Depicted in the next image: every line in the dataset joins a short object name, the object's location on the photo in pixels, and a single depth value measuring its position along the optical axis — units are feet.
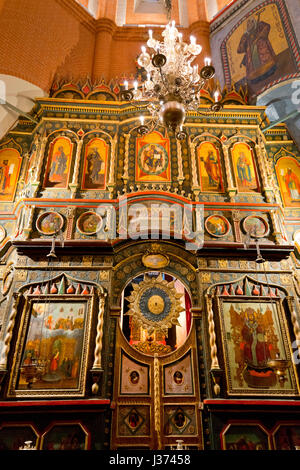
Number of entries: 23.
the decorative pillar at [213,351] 21.98
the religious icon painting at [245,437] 20.44
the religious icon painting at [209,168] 29.86
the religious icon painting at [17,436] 19.97
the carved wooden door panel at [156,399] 21.72
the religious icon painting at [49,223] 26.76
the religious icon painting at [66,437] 20.07
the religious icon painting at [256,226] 27.49
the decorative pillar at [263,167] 29.35
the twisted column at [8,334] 21.76
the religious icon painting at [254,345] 22.30
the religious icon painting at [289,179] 31.96
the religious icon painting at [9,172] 31.24
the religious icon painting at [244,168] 30.07
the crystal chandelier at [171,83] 17.11
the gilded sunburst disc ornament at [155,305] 25.30
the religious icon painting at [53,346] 21.62
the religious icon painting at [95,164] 29.60
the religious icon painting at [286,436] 20.63
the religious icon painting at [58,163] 29.45
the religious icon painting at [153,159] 29.81
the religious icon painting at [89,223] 27.14
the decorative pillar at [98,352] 21.77
